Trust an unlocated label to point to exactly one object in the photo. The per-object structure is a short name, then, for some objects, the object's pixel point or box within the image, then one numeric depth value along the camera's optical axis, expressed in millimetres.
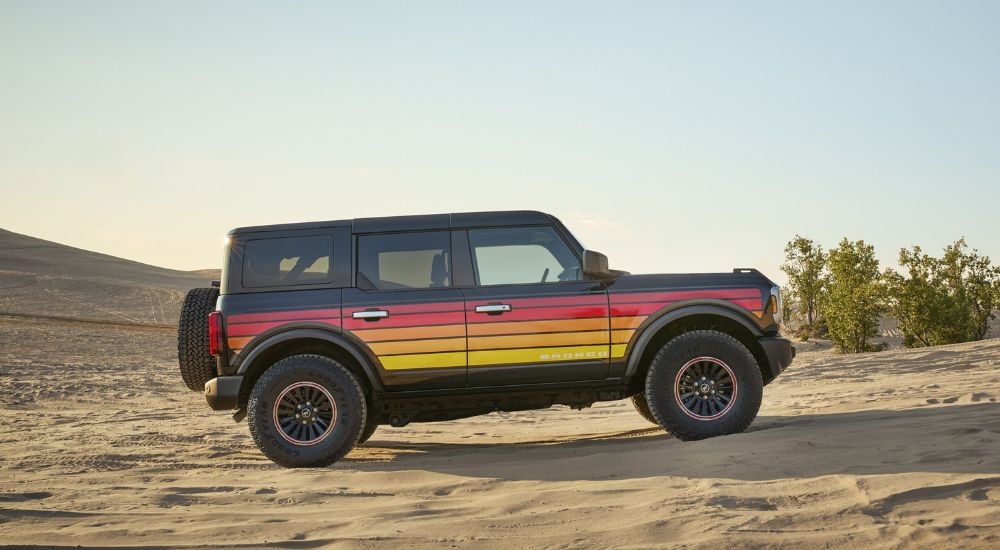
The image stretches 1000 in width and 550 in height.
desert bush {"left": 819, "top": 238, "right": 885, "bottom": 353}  35969
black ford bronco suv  7410
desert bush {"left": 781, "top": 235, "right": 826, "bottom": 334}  49078
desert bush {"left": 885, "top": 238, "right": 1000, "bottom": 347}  37438
